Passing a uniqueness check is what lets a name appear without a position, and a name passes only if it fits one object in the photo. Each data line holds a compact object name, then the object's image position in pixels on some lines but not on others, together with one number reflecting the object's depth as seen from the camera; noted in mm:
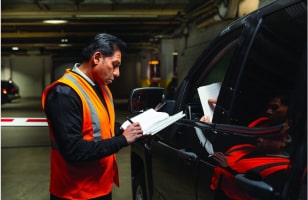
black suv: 1553
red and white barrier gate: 5934
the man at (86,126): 2295
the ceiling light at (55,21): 18819
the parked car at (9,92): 26156
